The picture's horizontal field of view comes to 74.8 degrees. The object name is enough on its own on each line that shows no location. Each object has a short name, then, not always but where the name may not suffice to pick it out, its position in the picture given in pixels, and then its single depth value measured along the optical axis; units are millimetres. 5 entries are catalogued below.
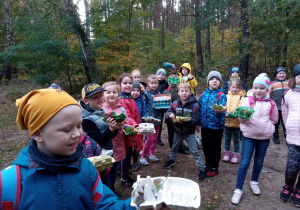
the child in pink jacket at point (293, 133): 3391
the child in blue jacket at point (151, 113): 5063
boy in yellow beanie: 1244
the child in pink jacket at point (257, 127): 3492
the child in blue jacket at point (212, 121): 4227
